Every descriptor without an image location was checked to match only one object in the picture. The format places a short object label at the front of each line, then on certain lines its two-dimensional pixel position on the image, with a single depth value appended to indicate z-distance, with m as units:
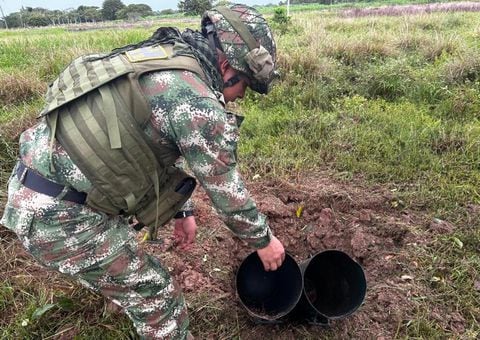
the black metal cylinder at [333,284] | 2.32
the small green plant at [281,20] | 8.98
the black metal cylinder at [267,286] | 2.38
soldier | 1.53
